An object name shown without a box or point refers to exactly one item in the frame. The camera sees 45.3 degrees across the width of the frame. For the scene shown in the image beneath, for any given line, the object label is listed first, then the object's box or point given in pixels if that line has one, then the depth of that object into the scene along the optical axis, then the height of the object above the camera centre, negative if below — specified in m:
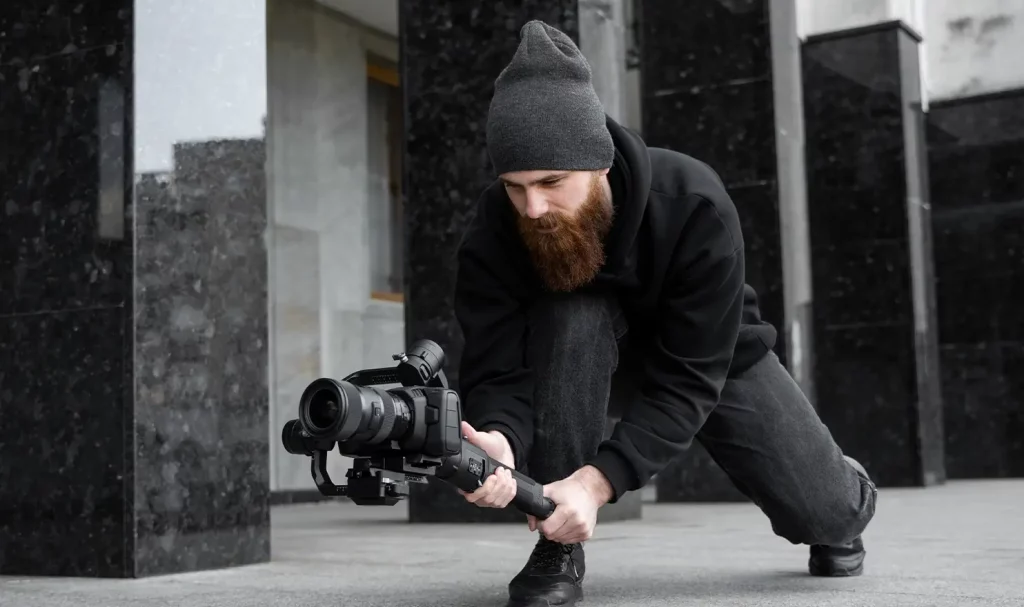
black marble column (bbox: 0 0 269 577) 3.81 +0.26
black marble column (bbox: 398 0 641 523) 6.03 +1.14
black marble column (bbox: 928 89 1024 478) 11.39 +0.85
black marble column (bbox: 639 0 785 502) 8.10 +1.76
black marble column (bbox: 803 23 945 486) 9.70 +0.91
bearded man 2.70 +0.11
